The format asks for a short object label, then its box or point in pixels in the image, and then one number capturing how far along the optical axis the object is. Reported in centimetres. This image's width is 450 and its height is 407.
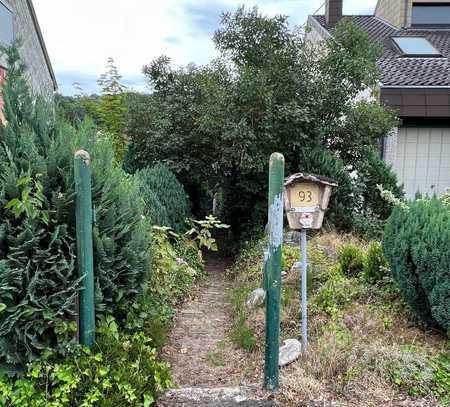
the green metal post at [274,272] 273
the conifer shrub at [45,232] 226
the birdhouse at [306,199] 317
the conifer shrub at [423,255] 297
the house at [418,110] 879
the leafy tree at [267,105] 669
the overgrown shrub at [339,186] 663
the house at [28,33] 890
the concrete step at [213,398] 260
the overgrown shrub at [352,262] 449
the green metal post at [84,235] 236
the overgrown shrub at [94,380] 226
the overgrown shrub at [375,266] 415
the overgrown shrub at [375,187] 712
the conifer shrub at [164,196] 552
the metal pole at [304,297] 315
